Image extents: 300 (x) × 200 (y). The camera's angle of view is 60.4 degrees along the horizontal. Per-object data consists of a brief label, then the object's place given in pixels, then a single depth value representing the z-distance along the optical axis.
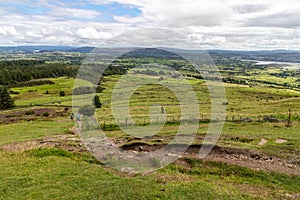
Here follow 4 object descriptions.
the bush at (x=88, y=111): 47.86
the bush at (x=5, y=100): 72.75
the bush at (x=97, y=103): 69.74
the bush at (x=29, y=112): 60.50
